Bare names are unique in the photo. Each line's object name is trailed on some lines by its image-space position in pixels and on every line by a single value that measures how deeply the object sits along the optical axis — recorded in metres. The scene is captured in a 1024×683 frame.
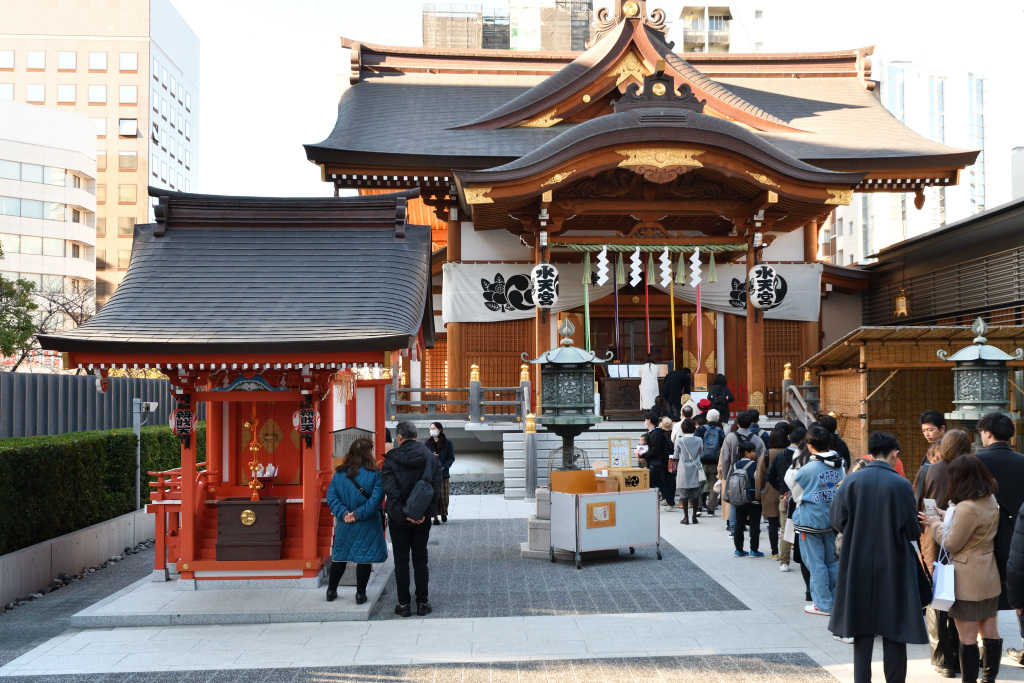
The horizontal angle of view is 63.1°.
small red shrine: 7.42
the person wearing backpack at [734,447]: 9.54
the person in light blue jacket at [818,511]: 6.77
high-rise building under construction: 53.06
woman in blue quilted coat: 7.73
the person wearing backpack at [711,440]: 12.10
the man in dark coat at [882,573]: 4.91
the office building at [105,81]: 59.56
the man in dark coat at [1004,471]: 5.51
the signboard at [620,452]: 15.15
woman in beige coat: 5.04
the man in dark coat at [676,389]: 16.48
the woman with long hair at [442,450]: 12.30
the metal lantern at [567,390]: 10.23
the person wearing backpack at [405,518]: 7.57
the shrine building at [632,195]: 16.39
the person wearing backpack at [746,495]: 9.28
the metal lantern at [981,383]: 9.56
